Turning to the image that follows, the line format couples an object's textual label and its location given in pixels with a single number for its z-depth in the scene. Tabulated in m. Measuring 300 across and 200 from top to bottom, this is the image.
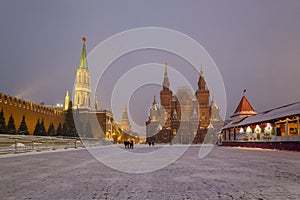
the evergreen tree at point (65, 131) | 52.62
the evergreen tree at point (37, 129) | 44.40
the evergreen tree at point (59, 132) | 51.38
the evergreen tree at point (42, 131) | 44.43
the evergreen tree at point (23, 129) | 39.47
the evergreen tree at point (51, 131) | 47.55
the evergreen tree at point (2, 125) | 33.91
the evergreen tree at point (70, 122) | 58.59
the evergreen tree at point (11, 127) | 35.95
